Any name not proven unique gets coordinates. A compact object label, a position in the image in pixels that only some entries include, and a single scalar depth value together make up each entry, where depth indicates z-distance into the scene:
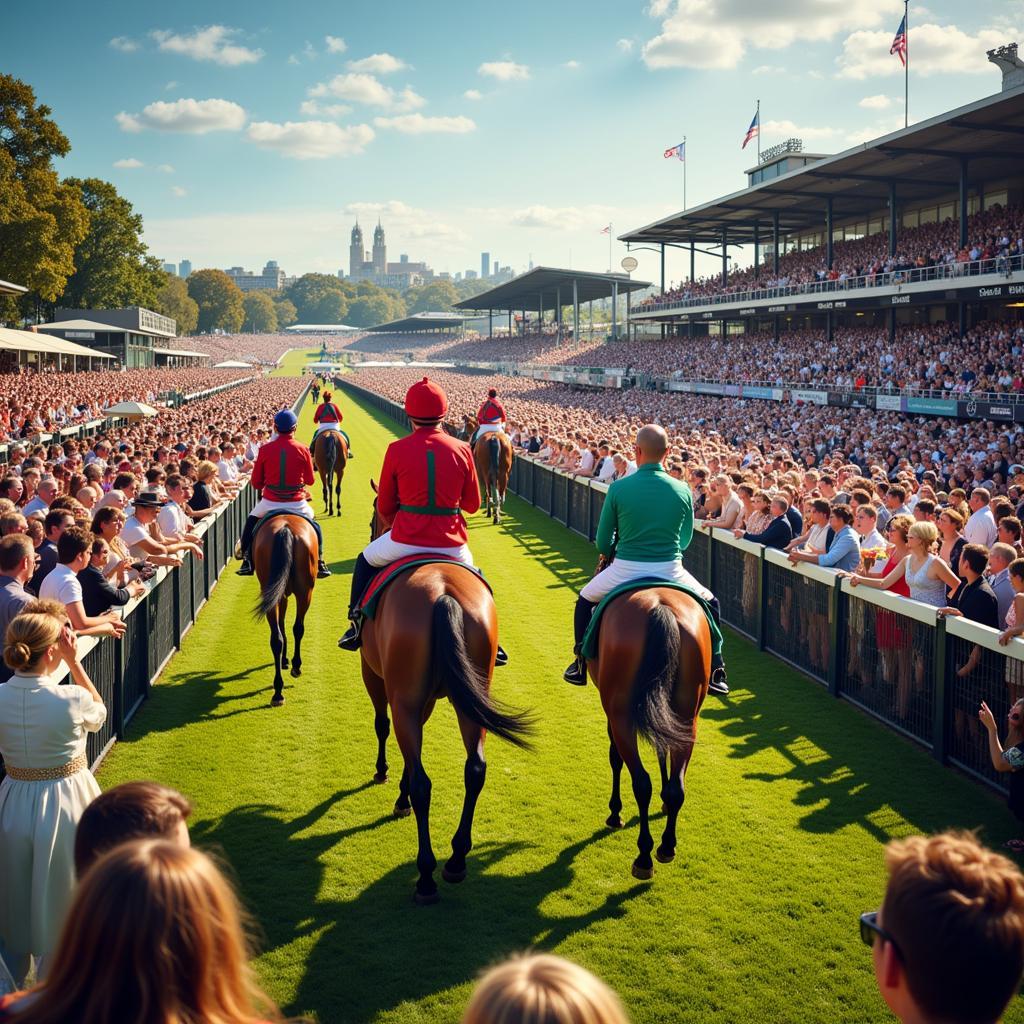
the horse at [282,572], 8.34
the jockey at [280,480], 9.28
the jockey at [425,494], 6.03
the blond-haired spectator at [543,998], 1.50
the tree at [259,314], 171.00
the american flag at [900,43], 30.05
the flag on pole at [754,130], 44.00
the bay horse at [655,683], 5.25
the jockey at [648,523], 5.86
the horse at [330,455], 19.28
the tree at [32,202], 44.75
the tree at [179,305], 120.31
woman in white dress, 3.84
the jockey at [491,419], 18.80
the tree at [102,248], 72.06
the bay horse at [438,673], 5.22
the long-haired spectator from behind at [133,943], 1.71
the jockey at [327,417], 19.03
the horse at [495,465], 18.52
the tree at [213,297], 143.88
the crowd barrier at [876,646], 6.43
